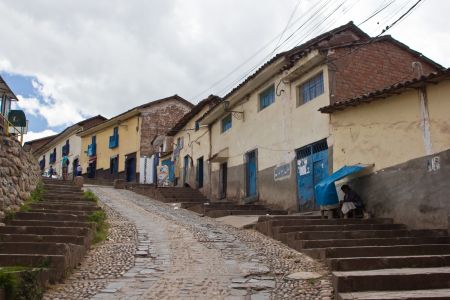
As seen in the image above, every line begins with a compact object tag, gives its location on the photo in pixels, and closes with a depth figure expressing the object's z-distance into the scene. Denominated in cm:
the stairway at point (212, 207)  1475
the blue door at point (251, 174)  1814
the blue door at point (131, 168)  3459
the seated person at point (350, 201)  1099
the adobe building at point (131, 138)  3375
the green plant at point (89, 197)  1460
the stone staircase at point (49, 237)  638
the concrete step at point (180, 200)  2019
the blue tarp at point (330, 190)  1149
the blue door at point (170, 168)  2872
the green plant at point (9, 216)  913
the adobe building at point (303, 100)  1348
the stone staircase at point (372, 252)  550
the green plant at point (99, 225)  948
